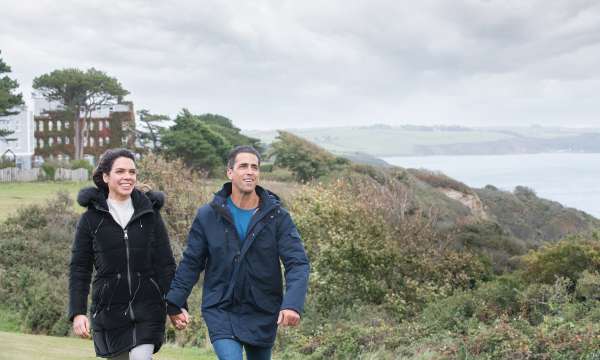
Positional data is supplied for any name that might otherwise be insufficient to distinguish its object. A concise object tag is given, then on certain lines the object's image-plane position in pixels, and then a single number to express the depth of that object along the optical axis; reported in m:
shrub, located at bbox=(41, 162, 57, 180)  58.75
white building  72.62
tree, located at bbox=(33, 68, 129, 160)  73.31
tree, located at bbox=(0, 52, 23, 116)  58.41
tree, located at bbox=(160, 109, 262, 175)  62.34
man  5.64
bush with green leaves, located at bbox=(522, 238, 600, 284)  20.75
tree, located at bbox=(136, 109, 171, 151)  67.44
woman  5.87
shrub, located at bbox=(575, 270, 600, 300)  16.77
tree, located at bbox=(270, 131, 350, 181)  60.50
